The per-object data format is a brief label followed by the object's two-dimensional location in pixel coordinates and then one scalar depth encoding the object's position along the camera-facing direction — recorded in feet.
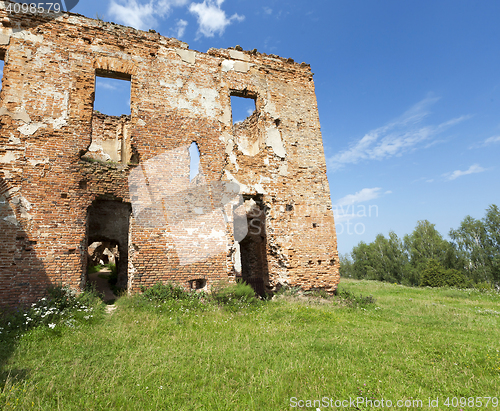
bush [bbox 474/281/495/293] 70.54
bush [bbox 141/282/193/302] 22.18
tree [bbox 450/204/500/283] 104.94
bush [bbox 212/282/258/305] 23.84
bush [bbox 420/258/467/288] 73.68
